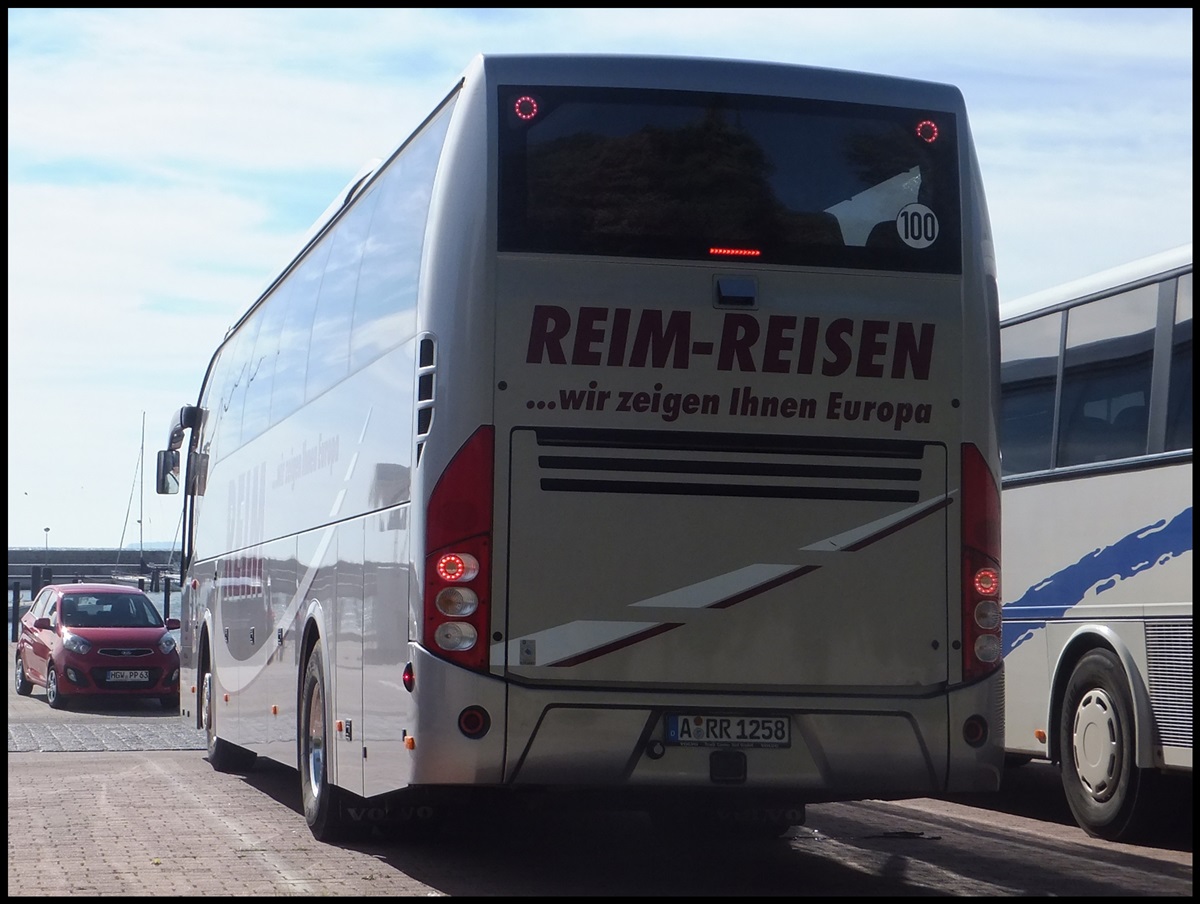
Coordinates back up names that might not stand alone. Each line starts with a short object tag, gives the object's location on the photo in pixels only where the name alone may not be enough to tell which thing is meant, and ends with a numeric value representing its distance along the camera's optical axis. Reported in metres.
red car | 26.48
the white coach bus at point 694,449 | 8.48
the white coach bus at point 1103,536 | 11.57
